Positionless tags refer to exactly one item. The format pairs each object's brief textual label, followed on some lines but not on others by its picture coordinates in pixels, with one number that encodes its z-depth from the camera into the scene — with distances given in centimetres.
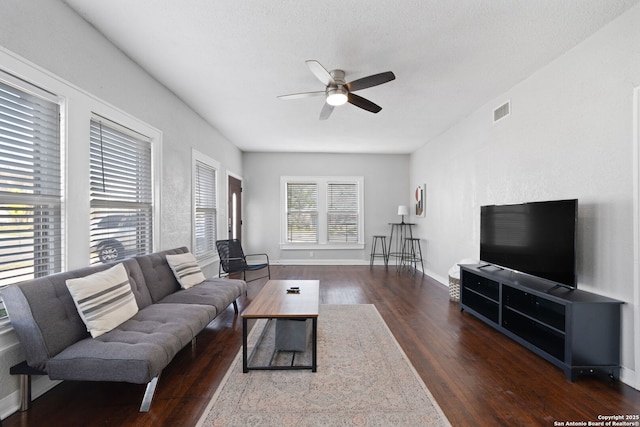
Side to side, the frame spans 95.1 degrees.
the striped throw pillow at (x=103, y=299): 196
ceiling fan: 256
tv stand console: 219
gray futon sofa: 170
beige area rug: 178
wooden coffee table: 231
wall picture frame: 635
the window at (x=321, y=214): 720
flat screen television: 243
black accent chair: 467
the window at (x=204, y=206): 460
